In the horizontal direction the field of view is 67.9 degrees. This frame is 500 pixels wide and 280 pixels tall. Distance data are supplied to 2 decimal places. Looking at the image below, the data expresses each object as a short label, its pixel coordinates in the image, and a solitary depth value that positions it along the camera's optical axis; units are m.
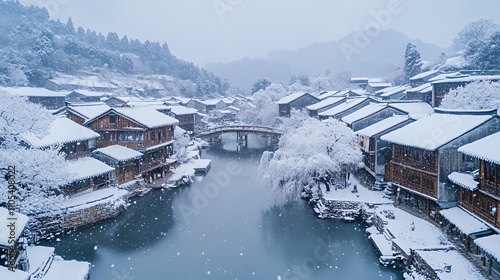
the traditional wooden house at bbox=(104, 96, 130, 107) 60.53
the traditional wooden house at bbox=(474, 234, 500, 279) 15.31
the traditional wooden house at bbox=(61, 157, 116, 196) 27.04
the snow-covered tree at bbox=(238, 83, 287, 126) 70.25
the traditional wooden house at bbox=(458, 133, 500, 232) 16.87
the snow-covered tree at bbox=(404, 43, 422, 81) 74.94
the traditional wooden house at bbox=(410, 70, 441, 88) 57.19
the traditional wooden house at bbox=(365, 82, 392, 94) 78.41
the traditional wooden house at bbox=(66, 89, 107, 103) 65.12
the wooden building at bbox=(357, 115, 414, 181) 29.50
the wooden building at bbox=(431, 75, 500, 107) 38.72
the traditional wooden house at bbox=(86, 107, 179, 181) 35.75
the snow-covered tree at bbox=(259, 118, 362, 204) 29.62
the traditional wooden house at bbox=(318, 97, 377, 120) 45.09
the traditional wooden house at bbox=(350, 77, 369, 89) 95.00
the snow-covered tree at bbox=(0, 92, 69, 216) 21.80
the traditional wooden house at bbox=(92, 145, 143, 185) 31.67
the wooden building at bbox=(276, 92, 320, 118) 61.59
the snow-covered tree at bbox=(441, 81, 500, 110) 32.78
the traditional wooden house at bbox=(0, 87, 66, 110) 50.66
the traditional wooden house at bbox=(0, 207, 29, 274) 14.24
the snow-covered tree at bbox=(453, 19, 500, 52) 68.00
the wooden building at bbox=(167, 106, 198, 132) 57.17
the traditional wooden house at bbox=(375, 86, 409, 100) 59.08
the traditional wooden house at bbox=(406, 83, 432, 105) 45.96
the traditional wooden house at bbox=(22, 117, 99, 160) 26.70
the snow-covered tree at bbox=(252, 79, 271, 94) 112.62
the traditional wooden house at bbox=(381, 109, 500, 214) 21.53
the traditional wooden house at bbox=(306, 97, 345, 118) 52.57
